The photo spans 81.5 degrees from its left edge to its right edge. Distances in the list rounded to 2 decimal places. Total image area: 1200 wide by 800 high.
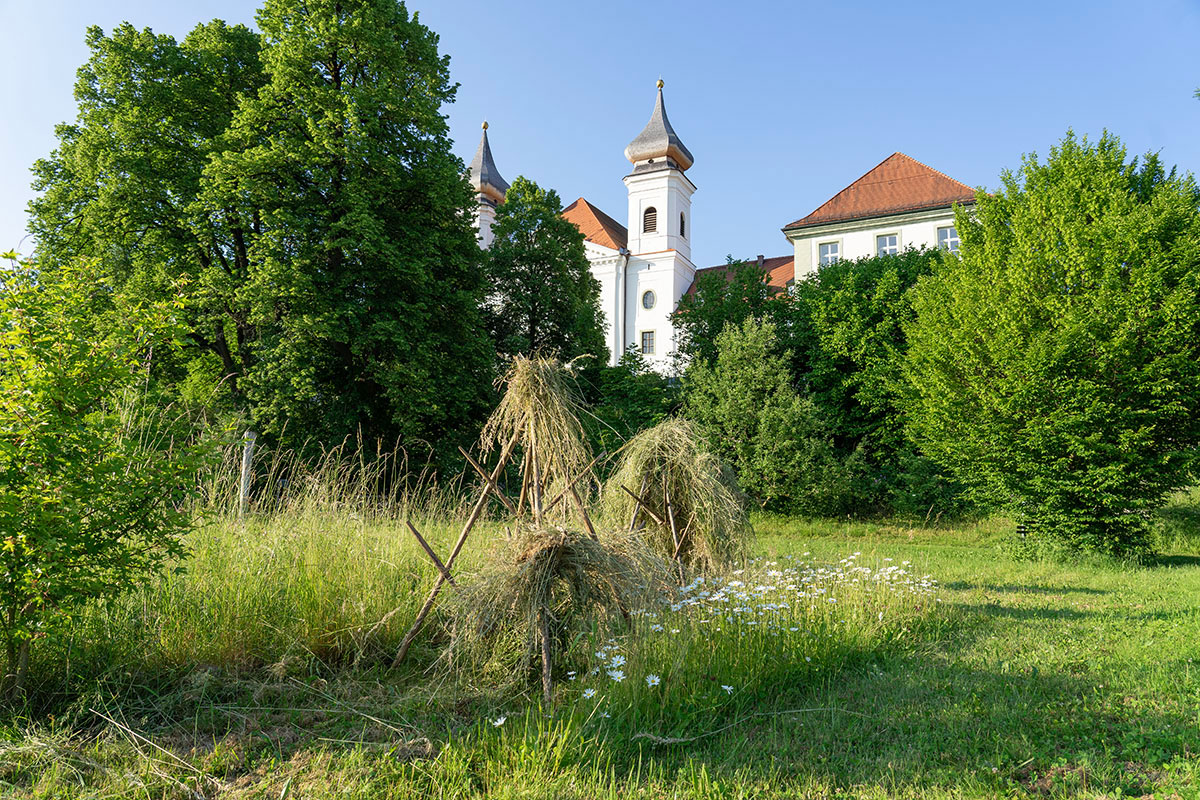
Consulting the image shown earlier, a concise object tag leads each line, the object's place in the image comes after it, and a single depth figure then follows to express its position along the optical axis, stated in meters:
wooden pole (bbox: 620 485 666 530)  6.48
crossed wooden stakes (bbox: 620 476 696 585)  6.49
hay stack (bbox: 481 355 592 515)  4.76
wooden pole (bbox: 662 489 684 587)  6.67
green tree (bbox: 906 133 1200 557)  12.32
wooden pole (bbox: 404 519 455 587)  4.41
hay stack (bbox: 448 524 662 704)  4.07
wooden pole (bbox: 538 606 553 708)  4.01
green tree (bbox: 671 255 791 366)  23.52
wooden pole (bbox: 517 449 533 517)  4.87
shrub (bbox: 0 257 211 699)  3.45
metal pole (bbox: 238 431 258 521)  5.92
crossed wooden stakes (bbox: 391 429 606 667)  4.50
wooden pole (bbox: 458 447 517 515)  4.56
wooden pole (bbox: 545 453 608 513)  4.71
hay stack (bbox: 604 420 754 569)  6.84
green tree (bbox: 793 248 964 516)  19.28
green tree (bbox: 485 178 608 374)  23.03
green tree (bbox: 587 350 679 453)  22.83
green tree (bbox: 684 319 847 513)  18.53
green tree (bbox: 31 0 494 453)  14.89
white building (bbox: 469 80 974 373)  41.19
